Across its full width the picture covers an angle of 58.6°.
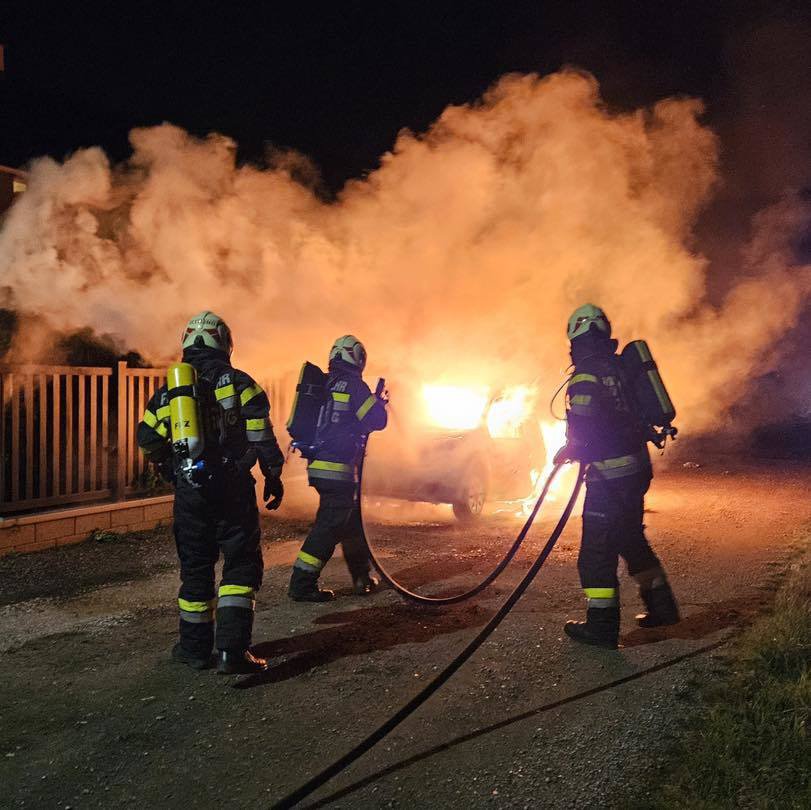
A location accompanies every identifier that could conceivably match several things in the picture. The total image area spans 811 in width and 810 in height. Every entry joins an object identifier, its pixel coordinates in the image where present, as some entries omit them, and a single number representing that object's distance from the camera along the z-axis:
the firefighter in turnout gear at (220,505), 4.04
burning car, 8.21
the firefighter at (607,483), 4.54
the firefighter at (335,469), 5.41
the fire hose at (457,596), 4.92
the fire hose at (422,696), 2.75
